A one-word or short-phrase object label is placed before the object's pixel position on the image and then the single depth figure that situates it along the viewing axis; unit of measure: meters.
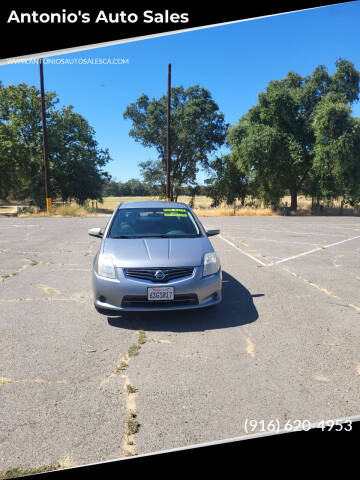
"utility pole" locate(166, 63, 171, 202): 28.02
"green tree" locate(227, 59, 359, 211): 28.20
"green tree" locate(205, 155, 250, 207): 38.28
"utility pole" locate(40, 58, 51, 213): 25.58
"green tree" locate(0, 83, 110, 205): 35.28
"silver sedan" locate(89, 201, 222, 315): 4.32
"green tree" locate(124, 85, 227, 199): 42.28
